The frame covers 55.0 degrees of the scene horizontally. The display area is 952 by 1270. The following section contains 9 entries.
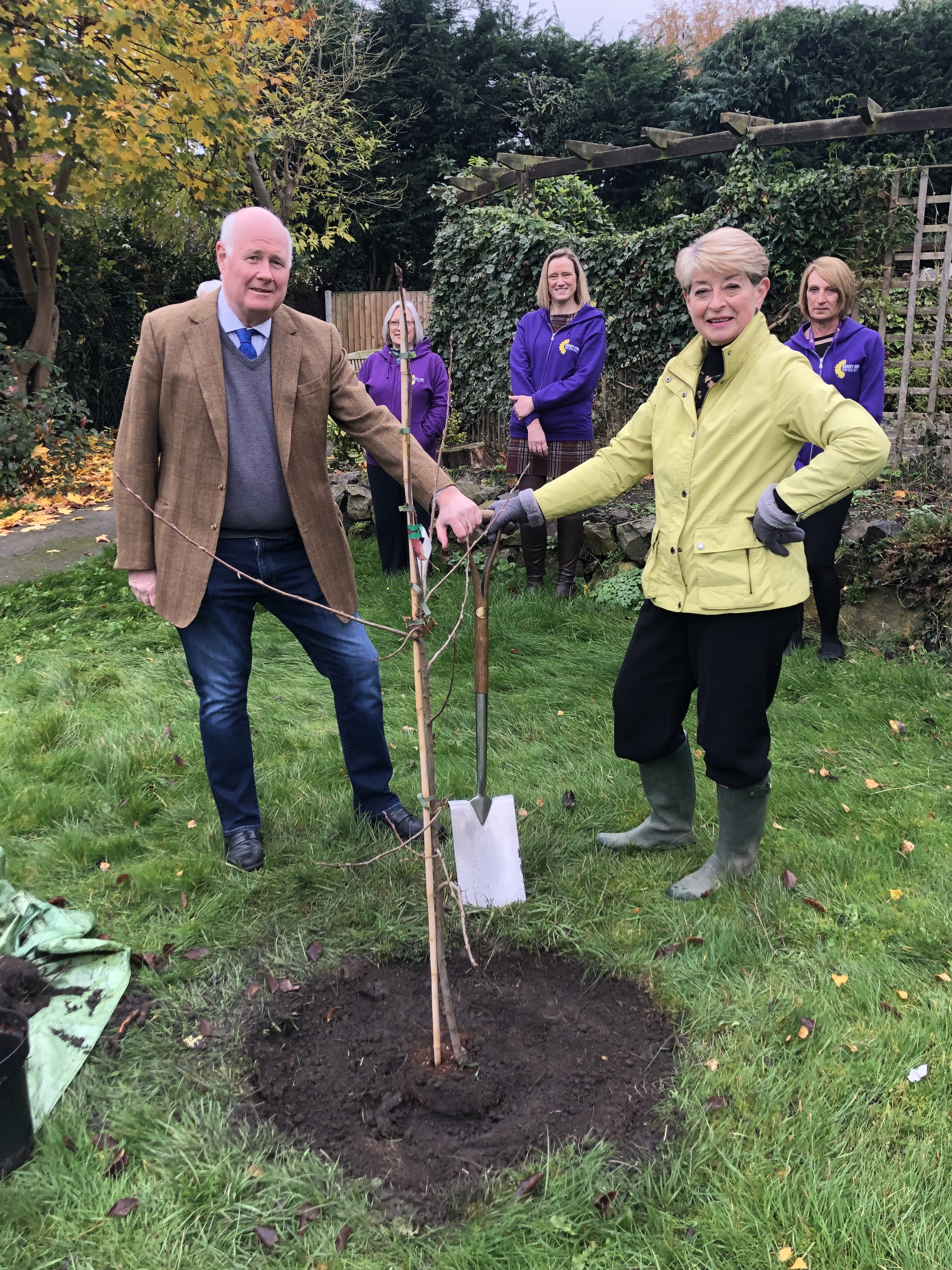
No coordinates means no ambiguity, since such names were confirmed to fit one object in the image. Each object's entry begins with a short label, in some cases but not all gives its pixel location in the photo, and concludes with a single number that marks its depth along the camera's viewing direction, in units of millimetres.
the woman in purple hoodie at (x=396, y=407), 6410
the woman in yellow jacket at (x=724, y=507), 2535
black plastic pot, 2012
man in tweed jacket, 2904
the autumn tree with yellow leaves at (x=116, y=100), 8430
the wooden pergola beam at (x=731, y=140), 7219
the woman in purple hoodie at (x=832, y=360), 4832
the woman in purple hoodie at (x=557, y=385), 6035
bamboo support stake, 2074
